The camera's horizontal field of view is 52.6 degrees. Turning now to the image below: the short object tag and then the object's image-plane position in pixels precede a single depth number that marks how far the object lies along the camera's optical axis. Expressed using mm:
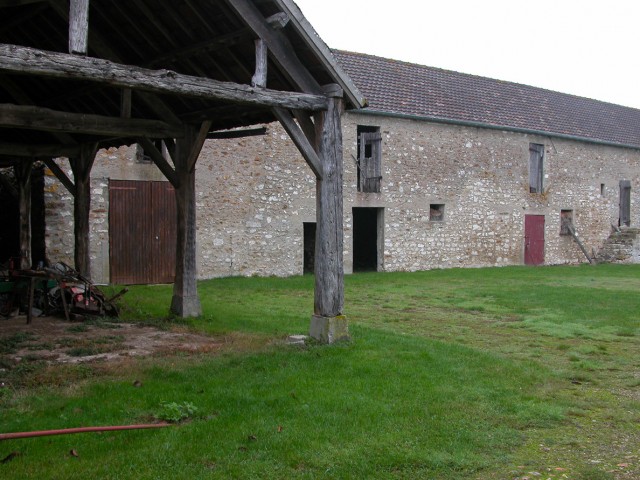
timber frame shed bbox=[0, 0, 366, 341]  6703
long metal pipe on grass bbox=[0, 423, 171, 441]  4454
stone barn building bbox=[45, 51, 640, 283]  16047
